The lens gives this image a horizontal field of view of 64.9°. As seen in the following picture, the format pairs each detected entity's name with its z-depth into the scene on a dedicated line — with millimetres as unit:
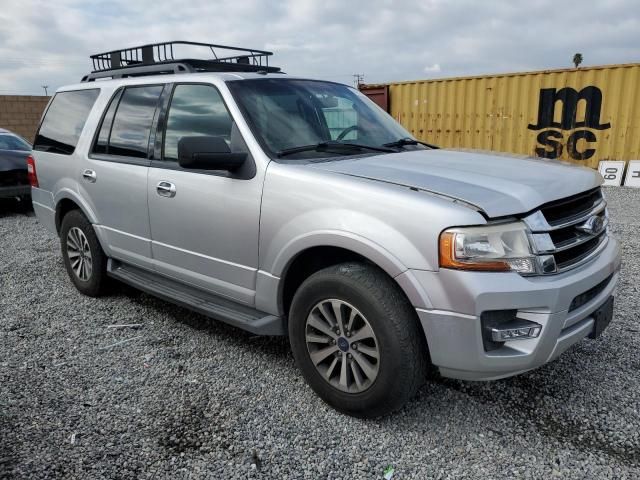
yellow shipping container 10195
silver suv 2193
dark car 8609
